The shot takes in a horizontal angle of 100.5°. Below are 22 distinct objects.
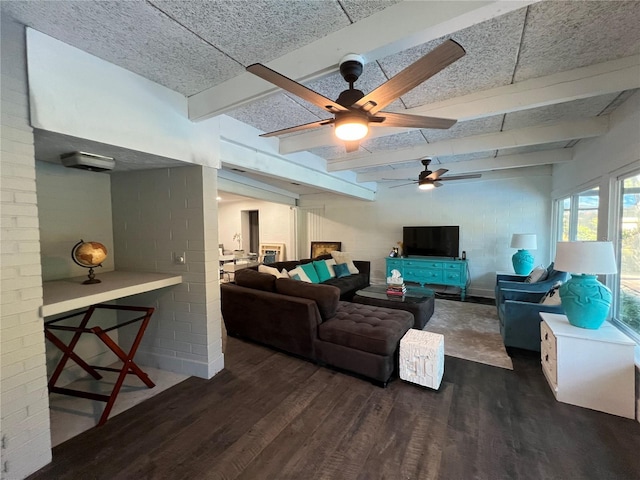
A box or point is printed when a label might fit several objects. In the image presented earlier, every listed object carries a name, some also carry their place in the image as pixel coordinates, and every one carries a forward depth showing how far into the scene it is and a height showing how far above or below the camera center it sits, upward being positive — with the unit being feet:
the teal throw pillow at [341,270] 18.80 -2.90
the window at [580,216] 11.42 +0.58
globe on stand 7.41 -0.69
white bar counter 5.88 -1.53
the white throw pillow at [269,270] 13.27 -2.06
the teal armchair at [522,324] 9.65 -3.53
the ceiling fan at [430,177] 13.20 +2.63
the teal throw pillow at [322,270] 17.34 -2.74
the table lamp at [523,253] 15.02 -1.48
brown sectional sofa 8.34 -3.34
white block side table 7.79 -3.93
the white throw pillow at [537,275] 12.78 -2.33
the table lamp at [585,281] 6.88 -1.51
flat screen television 18.61 -0.89
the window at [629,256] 8.13 -0.90
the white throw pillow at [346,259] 19.81 -2.28
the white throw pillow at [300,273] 15.38 -2.57
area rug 9.90 -4.70
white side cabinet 6.70 -3.69
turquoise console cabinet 17.49 -2.88
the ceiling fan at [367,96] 4.15 +2.52
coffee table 11.91 -3.45
